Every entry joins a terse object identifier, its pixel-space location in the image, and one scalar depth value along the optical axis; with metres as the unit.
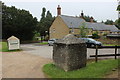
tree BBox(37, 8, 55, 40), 32.37
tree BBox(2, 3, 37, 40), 26.82
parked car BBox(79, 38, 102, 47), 14.55
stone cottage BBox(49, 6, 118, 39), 24.39
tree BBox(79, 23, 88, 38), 20.80
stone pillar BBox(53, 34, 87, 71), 4.79
